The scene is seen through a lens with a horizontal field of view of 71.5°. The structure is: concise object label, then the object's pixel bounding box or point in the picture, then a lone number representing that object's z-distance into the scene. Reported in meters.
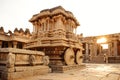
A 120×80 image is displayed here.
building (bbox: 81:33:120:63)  14.48
